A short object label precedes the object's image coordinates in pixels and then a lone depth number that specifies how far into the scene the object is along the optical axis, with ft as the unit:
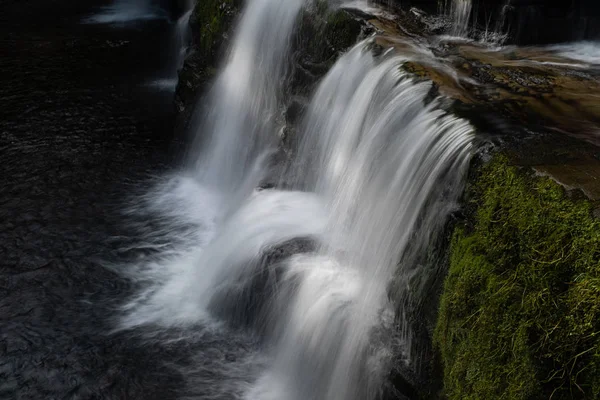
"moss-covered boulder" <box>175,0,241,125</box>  39.17
